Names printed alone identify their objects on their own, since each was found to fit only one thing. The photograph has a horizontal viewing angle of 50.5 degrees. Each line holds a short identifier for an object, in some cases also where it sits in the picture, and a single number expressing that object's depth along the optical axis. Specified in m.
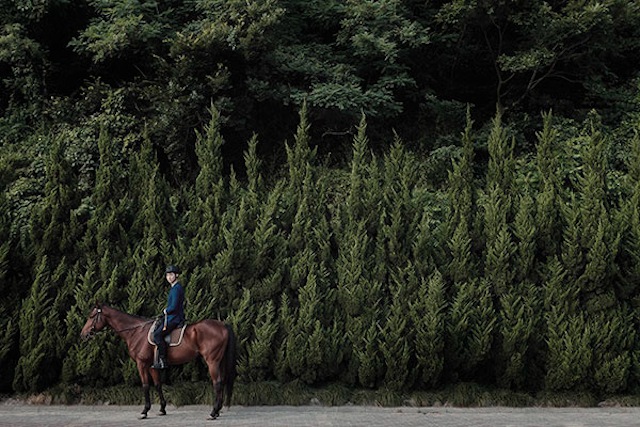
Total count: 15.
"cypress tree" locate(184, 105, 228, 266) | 13.27
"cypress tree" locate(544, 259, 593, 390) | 12.38
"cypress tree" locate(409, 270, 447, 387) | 12.31
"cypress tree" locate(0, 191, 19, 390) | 12.59
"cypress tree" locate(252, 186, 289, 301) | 13.02
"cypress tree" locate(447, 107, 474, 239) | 13.43
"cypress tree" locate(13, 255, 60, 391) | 12.40
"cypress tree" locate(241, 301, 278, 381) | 12.55
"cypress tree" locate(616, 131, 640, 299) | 12.83
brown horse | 10.66
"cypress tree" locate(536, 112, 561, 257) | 13.10
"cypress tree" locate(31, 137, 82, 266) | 13.16
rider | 10.76
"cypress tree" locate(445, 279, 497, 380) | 12.50
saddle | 10.87
